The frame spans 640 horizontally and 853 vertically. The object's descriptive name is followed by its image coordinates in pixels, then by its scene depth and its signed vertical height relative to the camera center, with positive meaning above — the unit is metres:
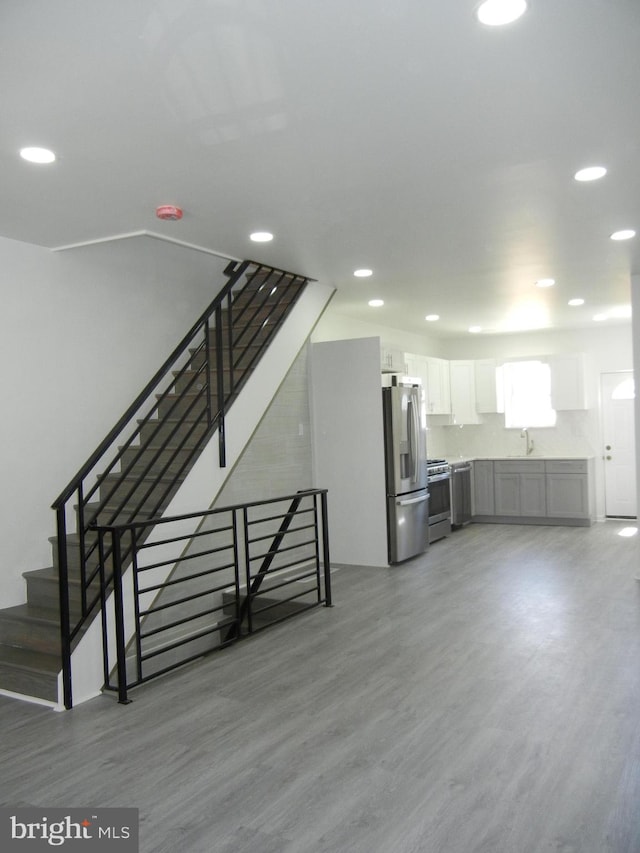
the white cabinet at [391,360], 7.23 +0.79
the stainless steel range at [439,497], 7.99 -0.82
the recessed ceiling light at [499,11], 2.04 +1.28
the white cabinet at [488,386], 9.82 +0.61
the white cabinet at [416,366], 8.20 +0.81
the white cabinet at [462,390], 9.93 +0.57
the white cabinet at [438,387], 9.00 +0.59
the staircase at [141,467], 3.75 -0.20
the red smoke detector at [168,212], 3.85 +1.31
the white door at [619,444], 9.28 -0.27
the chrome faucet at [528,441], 9.94 -0.21
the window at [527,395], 9.83 +0.48
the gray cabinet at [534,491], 8.88 -0.87
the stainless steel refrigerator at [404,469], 6.83 -0.40
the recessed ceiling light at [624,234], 4.66 +1.33
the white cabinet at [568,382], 9.31 +0.61
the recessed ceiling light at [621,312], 7.88 +1.36
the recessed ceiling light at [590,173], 3.48 +1.32
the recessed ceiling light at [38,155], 2.98 +1.29
